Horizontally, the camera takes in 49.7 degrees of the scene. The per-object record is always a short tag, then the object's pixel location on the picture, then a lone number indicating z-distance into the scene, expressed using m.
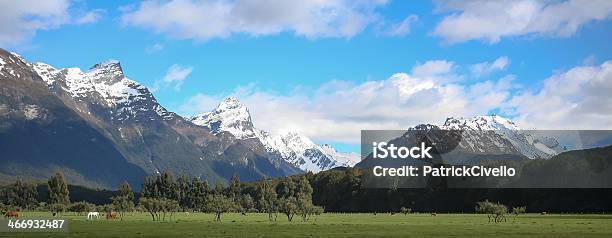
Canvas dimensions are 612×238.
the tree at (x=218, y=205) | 151.50
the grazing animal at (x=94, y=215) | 154.51
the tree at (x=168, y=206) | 143.25
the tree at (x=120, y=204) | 176.00
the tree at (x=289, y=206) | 137.12
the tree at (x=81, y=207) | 182.62
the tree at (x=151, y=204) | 141.20
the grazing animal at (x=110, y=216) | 150.62
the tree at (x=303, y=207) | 139.88
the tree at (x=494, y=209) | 128.38
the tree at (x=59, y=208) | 197.88
